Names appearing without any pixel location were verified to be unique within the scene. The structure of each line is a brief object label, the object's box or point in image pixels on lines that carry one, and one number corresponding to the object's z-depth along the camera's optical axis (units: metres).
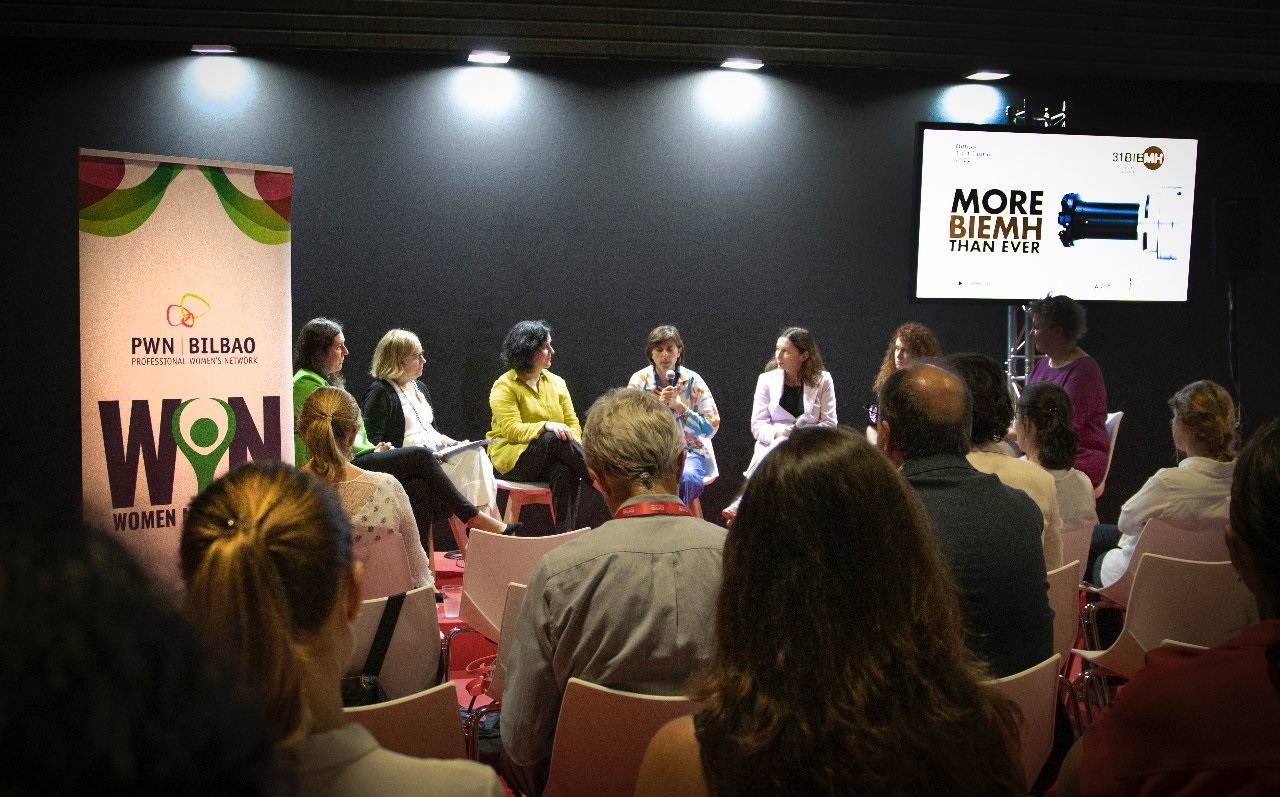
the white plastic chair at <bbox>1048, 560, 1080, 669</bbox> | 2.81
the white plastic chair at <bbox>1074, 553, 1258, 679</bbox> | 2.95
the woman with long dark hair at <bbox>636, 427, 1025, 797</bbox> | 1.17
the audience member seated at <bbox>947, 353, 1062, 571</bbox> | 2.90
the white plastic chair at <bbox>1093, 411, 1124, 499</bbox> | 6.04
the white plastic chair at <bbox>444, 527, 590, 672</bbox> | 3.42
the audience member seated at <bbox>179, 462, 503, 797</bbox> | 1.04
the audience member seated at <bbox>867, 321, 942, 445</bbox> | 5.75
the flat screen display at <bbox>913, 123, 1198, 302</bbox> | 6.30
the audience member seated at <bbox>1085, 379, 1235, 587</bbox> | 3.63
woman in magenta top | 5.22
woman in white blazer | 6.44
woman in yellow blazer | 5.97
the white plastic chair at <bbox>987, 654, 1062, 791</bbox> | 1.97
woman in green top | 5.25
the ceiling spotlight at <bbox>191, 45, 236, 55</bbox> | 6.14
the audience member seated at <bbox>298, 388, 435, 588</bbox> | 3.47
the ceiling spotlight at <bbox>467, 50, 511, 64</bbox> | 6.38
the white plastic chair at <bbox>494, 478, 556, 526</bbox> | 5.93
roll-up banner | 3.82
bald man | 2.19
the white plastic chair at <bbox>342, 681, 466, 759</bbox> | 1.86
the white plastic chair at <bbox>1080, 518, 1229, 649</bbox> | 3.62
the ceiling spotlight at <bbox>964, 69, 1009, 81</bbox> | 7.09
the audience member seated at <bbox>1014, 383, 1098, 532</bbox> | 3.75
